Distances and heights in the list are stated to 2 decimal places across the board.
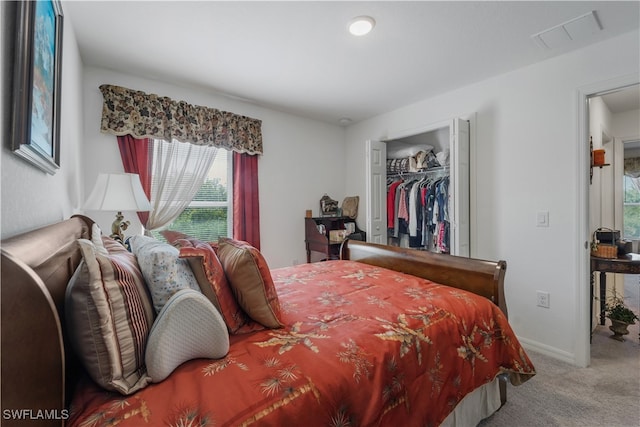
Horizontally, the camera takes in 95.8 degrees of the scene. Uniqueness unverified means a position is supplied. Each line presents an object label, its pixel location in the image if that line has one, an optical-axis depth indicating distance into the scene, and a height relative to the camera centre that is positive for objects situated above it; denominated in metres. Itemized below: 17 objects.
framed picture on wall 0.86 +0.45
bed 0.56 -0.50
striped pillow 0.75 -0.31
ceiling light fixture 1.88 +1.24
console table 2.36 -0.48
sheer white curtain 2.83 +0.36
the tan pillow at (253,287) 1.20 -0.32
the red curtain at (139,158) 2.64 +0.50
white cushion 0.83 -0.38
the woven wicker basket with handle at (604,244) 2.49 -0.34
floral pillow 1.00 -0.22
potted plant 2.63 -1.03
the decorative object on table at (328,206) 4.12 +0.05
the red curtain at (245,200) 3.36 +0.12
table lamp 1.90 +0.11
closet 2.84 +0.22
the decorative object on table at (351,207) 4.24 +0.03
